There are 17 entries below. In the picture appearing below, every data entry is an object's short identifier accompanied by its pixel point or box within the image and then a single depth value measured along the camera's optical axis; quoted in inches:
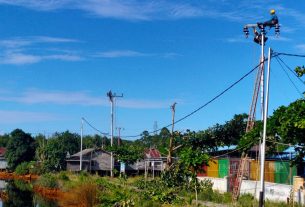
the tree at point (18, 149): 3405.5
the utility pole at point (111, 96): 2515.1
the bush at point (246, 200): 954.7
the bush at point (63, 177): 2001.1
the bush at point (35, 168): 2994.6
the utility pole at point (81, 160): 2822.3
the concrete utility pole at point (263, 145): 684.1
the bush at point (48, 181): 1953.7
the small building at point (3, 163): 3956.7
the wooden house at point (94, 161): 2886.3
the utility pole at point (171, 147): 1401.9
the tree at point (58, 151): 3011.8
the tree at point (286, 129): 808.1
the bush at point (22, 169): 3122.5
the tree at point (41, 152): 3029.0
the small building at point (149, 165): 2679.6
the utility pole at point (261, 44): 1014.4
